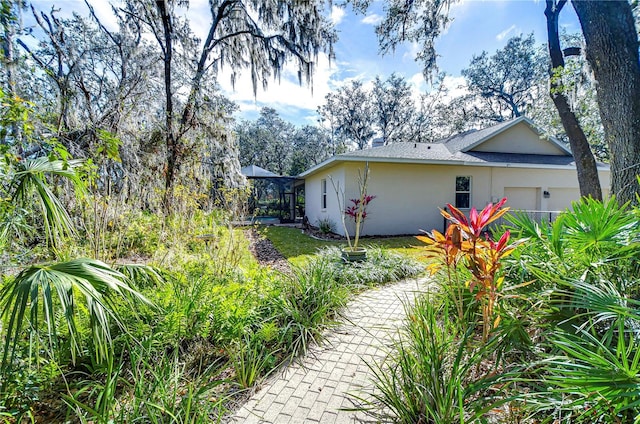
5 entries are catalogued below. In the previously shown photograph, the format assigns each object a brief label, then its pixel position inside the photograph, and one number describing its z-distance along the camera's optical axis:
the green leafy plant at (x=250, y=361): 2.34
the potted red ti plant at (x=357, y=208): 5.82
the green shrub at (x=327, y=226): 11.23
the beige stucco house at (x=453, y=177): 10.47
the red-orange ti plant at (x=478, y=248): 1.86
